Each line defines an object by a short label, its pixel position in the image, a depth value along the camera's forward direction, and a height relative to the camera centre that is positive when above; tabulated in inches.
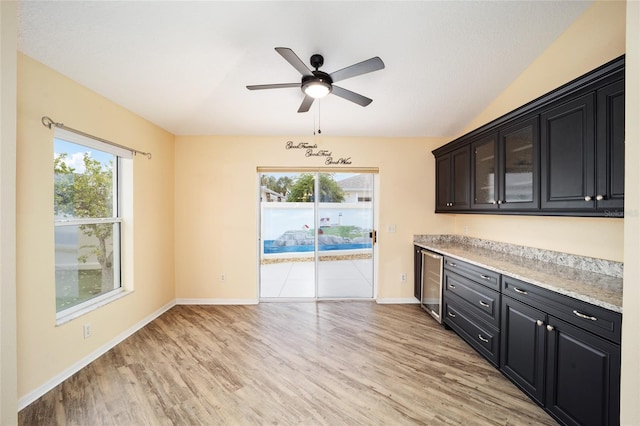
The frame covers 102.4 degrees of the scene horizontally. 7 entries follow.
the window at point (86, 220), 91.1 -3.7
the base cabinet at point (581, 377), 56.2 -39.9
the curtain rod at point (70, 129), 81.6 +28.3
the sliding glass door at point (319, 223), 165.9 -8.1
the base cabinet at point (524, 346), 73.8 -42.0
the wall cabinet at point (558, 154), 66.6 +18.9
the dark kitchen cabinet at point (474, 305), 92.0 -38.4
